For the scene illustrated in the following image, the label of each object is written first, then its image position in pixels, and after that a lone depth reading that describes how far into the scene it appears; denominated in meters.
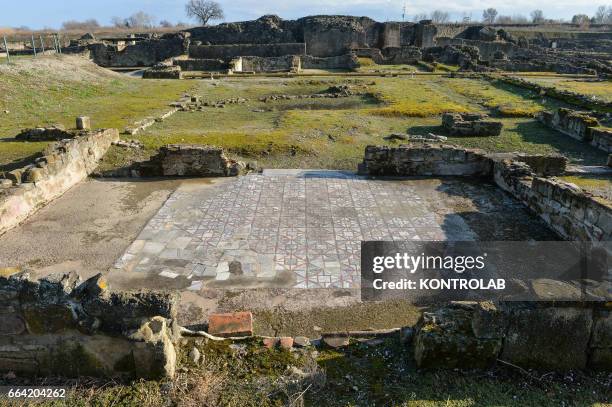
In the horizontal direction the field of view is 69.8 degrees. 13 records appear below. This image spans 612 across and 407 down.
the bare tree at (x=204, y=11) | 91.12
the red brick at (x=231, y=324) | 5.71
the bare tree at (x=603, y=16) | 158.75
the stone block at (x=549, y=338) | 4.70
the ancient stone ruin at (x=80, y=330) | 4.65
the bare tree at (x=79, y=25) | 121.44
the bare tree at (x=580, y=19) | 109.94
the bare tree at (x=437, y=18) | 193.12
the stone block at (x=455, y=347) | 4.76
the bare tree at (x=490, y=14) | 172.82
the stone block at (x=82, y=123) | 16.02
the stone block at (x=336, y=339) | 5.39
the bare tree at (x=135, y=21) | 137.68
